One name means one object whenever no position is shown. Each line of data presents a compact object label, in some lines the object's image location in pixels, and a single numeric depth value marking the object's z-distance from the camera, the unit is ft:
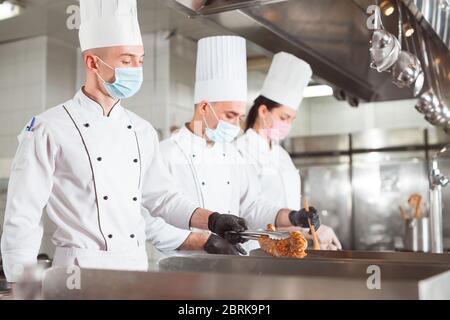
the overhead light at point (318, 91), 8.07
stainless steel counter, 3.26
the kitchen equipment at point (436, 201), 7.73
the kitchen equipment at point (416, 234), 10.75
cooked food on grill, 4.89
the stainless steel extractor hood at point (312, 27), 6.03
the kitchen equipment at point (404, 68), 7.25
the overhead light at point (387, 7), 6.82
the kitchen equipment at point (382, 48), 6.43
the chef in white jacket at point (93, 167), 3.98
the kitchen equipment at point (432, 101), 9.31
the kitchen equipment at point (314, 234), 6.68
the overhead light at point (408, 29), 7.59
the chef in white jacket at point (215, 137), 5.68
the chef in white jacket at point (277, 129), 7.02
